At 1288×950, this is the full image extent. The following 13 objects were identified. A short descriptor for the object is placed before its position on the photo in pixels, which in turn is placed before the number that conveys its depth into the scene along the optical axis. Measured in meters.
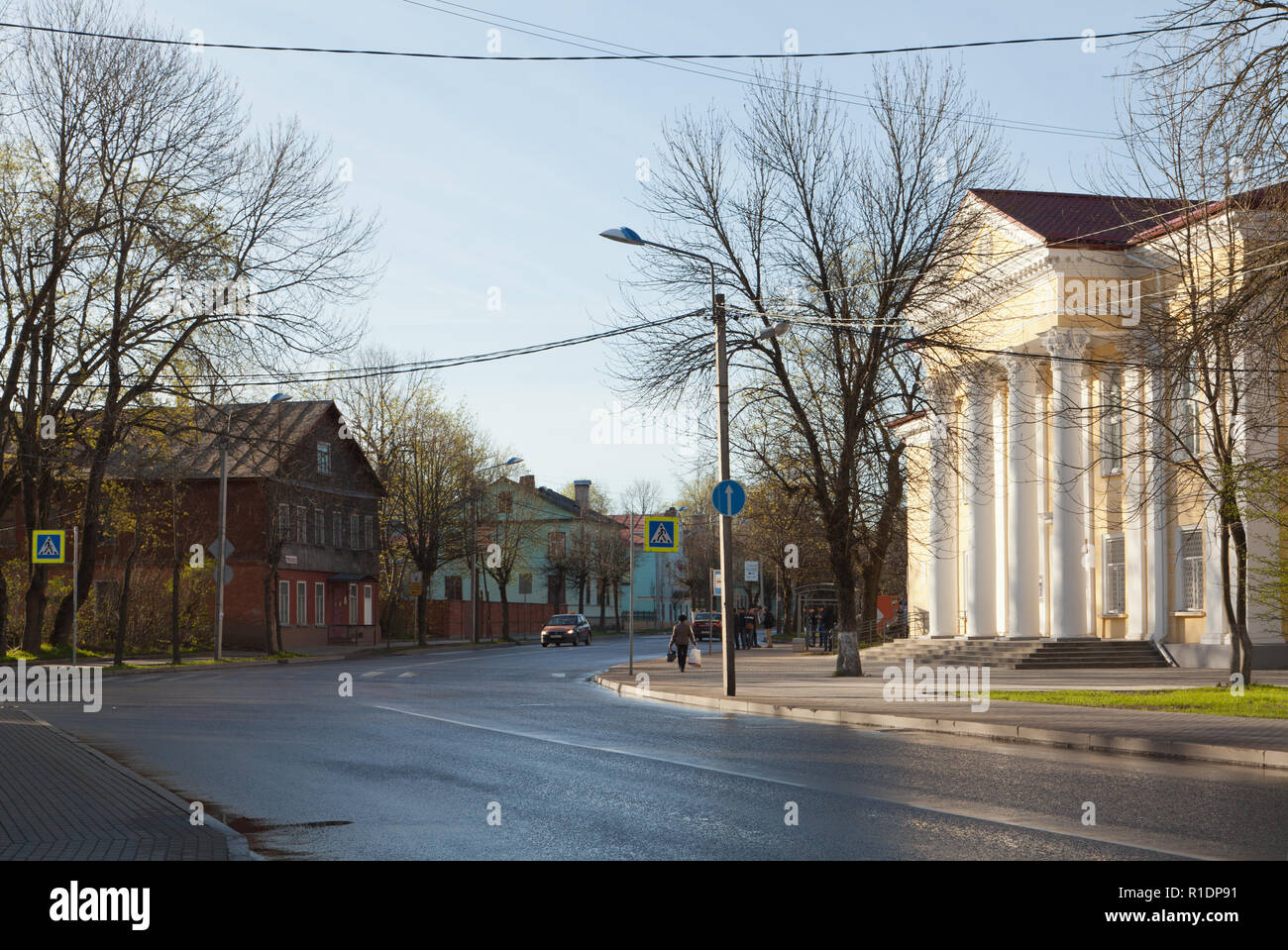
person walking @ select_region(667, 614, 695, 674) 35.66
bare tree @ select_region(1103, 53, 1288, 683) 14.43
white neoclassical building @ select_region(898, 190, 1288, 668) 32.19
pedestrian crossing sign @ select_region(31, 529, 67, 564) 32.19
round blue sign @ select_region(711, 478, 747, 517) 23.75
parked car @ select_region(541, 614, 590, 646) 66.44
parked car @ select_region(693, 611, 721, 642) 70.24
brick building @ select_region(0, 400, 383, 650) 41.28
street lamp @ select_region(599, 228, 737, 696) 24.23
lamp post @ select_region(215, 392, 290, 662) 39.44
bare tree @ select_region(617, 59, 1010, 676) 29.39
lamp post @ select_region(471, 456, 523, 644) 64.31
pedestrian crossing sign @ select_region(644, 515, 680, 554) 30.08
